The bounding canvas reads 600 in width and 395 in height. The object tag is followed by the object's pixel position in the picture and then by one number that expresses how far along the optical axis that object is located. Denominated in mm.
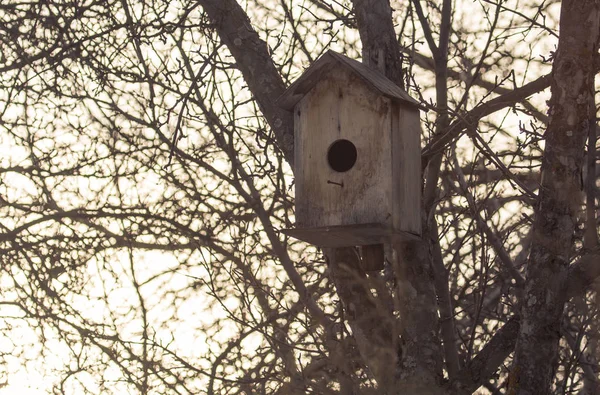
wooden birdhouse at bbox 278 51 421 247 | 8797
